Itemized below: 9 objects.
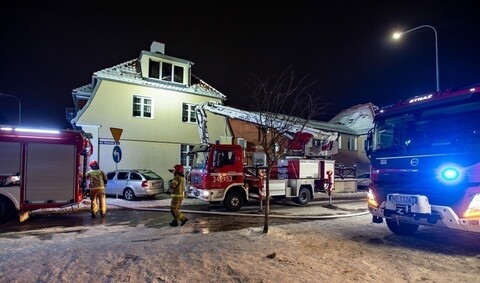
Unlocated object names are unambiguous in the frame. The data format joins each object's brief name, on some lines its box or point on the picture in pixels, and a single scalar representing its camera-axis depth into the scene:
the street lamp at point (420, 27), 13.32
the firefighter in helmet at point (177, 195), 9.55
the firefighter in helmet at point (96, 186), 10.70
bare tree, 8.34
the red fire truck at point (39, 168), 9.80
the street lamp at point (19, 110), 32.53
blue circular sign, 13.39
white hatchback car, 15.60
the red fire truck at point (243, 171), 12.42
